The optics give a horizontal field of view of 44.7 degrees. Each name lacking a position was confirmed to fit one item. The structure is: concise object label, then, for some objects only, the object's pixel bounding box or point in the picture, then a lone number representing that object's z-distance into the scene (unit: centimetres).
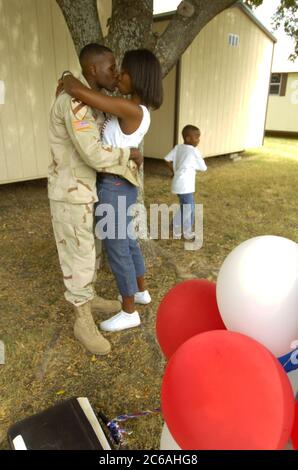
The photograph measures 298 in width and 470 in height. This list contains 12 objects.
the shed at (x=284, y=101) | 1393
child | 380
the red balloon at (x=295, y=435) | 98
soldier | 183
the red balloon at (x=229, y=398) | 85
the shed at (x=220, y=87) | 730
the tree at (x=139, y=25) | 277
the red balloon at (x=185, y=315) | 130
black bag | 151
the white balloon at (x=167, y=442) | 117
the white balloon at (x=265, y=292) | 102
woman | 182
